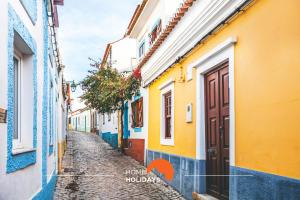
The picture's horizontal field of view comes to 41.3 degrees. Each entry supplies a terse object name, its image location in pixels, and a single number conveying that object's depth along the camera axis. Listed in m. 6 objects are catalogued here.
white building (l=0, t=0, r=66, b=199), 3.49
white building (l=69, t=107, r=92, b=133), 43.07
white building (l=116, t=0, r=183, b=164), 13.39
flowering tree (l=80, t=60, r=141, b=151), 16.23
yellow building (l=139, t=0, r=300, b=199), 4.53
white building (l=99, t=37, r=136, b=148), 24.00
